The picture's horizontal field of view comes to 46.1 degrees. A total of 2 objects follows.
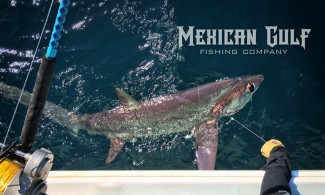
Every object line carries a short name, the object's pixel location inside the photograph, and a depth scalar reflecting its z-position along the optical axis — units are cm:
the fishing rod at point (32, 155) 170
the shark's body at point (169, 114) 355
